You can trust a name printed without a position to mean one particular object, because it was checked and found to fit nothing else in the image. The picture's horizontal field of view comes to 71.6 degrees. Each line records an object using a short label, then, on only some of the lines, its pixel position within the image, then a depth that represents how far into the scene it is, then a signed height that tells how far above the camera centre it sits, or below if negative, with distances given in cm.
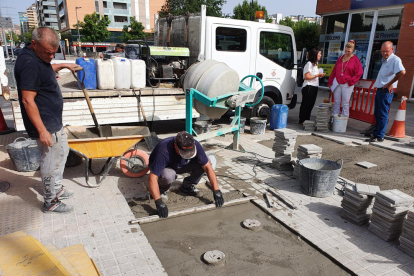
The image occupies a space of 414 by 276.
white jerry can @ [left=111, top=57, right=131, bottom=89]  588 -43
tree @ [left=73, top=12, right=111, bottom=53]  4147 +311
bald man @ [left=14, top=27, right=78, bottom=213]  287 -60
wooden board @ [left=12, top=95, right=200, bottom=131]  535 -116
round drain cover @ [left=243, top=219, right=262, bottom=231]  328 -190
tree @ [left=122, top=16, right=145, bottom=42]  4469 +280
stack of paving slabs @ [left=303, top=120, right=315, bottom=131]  757 -180
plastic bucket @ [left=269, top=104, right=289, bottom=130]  728 -153
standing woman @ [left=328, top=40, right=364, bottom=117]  712 -51
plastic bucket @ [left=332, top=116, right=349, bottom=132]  740 -172
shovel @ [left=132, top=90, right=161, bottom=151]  432 -134
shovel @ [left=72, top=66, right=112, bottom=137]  469 -129
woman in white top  756 -75
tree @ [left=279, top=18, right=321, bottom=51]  2556 +157
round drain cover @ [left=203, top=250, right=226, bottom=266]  270 -188
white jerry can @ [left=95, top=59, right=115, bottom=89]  574 -47
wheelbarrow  387 -132
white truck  561 -34
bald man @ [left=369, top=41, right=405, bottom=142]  603 -61
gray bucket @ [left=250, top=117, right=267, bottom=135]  710 -174
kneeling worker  329 -138
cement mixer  478 -64
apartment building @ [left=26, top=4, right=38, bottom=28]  17662 +2033
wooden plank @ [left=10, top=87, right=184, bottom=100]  538 -81
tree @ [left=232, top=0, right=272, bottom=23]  3334 +486
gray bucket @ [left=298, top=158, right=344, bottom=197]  391 -161
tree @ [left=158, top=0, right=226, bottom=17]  4392 +696
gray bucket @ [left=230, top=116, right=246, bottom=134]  706 -165
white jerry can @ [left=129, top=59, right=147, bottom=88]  600 -46
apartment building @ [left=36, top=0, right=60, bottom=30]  8380 +1026
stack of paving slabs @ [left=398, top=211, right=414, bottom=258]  282 -173
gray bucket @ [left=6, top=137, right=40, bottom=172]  453 -165
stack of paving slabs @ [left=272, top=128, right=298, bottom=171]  480 -155
